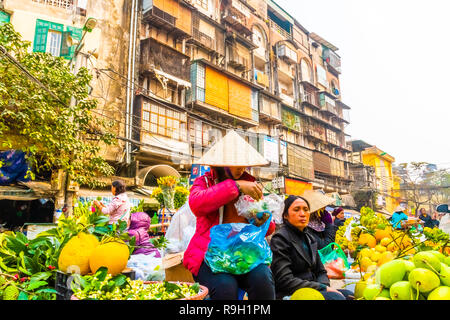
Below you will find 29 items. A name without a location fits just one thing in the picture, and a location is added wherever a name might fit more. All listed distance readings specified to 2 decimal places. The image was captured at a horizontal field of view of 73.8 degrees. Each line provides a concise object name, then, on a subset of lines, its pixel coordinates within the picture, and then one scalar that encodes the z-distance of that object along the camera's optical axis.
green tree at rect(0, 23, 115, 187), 8.00
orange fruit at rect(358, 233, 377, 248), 3.62
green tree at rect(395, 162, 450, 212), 24.03
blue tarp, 9.82
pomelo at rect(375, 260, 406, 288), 1.07
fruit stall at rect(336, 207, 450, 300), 0.99
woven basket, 1.39
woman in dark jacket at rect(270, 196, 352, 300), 2.21
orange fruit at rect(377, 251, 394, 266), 2.15
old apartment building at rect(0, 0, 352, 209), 14.15
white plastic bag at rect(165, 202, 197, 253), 2.95
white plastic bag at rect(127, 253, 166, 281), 2.52
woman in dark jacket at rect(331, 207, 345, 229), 6.85
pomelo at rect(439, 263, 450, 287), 1.02
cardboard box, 2.53
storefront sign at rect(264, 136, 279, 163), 21.08
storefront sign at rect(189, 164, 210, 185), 12.42
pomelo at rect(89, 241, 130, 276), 1.62
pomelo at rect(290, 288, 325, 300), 1.07
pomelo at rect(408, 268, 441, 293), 0.99
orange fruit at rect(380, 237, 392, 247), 3.19
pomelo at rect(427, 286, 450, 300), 0.95
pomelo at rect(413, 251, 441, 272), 1.05
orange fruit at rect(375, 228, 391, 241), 3.62
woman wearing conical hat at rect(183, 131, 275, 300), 1.82
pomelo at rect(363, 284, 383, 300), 1.08
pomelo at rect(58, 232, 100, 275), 1.66
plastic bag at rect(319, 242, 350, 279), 2.74
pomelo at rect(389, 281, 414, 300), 1.00
